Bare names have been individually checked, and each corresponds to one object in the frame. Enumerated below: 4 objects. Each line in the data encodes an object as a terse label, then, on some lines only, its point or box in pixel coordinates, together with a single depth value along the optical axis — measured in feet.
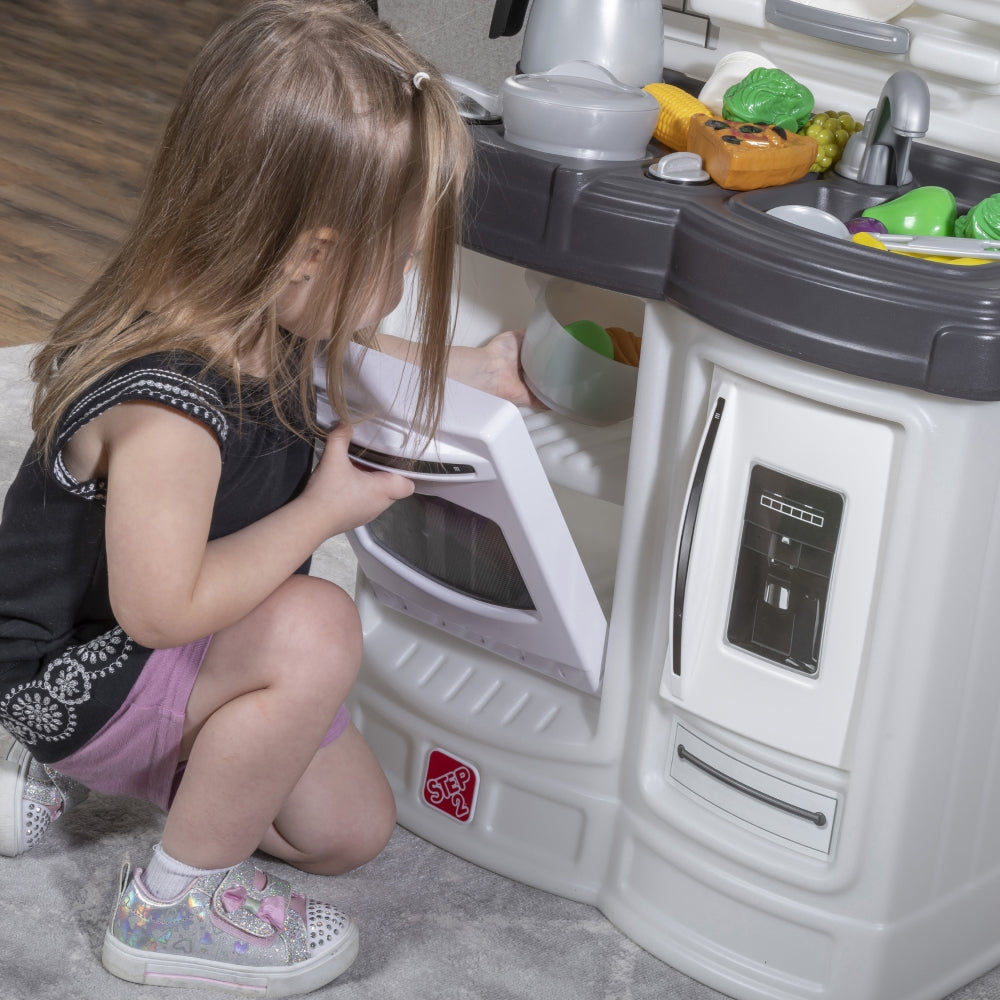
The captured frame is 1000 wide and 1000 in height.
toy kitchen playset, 7.11
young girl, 7.03
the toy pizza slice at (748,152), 7.50
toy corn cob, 7.86
